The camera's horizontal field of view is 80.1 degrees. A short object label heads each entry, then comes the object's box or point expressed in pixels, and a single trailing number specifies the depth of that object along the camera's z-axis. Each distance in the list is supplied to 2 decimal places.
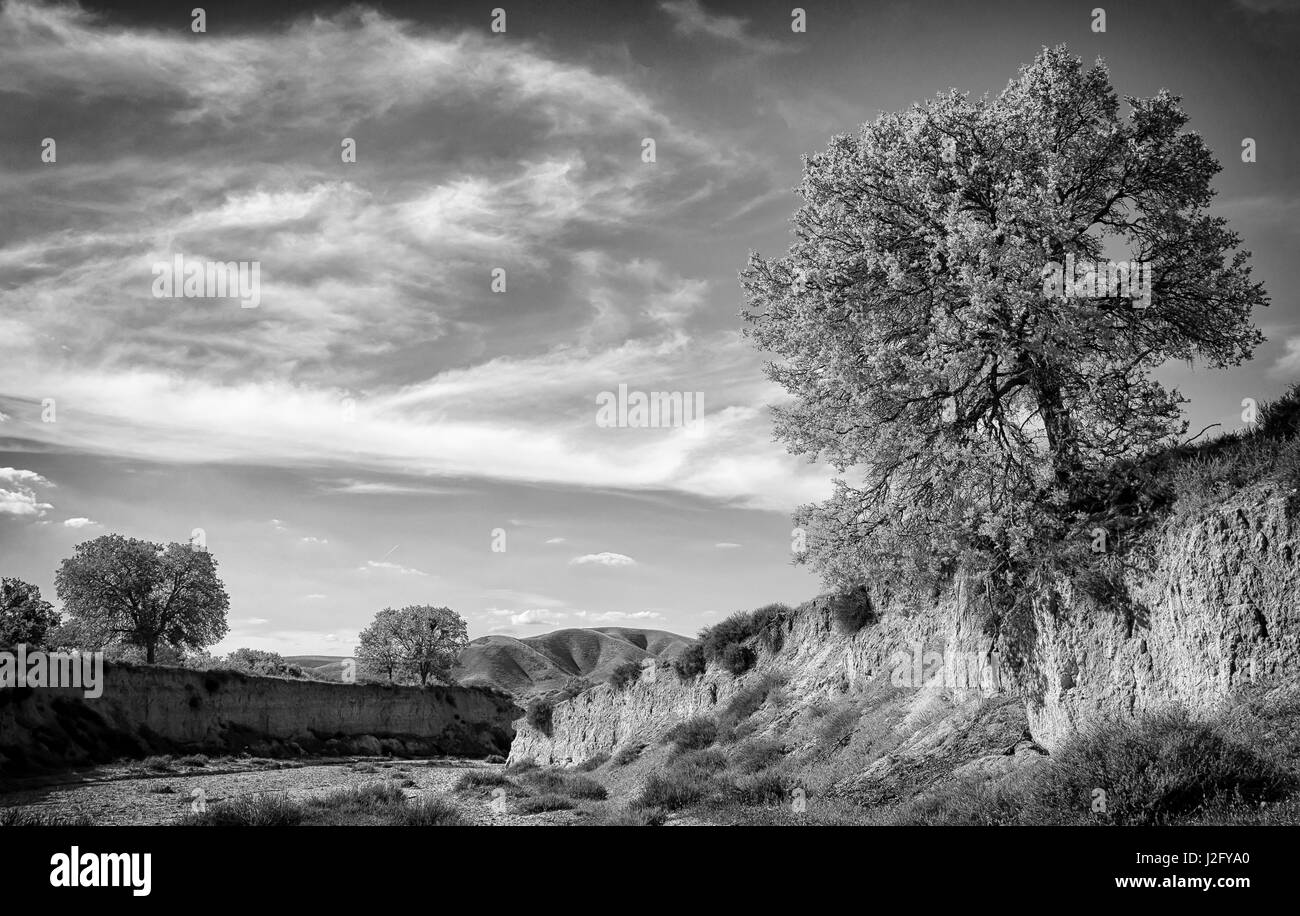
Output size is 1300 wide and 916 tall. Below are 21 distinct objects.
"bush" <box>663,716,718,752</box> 25.55
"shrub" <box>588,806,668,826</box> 15.20
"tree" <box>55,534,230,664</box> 61.91
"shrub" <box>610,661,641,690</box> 35.57
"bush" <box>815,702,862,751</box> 18.62
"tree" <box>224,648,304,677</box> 74.09
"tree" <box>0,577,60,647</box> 58.53
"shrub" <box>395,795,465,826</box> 16.31
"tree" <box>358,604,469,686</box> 83.19
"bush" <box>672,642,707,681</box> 30.63
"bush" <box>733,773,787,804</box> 15.98
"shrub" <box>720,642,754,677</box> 28.41
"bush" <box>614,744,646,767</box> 28.54
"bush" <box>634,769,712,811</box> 17.12
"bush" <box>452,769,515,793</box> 28.59
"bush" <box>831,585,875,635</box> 23.50
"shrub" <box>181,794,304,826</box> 14.74
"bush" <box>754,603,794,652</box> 27.91
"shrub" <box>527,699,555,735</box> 41.38
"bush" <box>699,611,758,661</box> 29.55
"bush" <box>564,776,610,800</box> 23.38
